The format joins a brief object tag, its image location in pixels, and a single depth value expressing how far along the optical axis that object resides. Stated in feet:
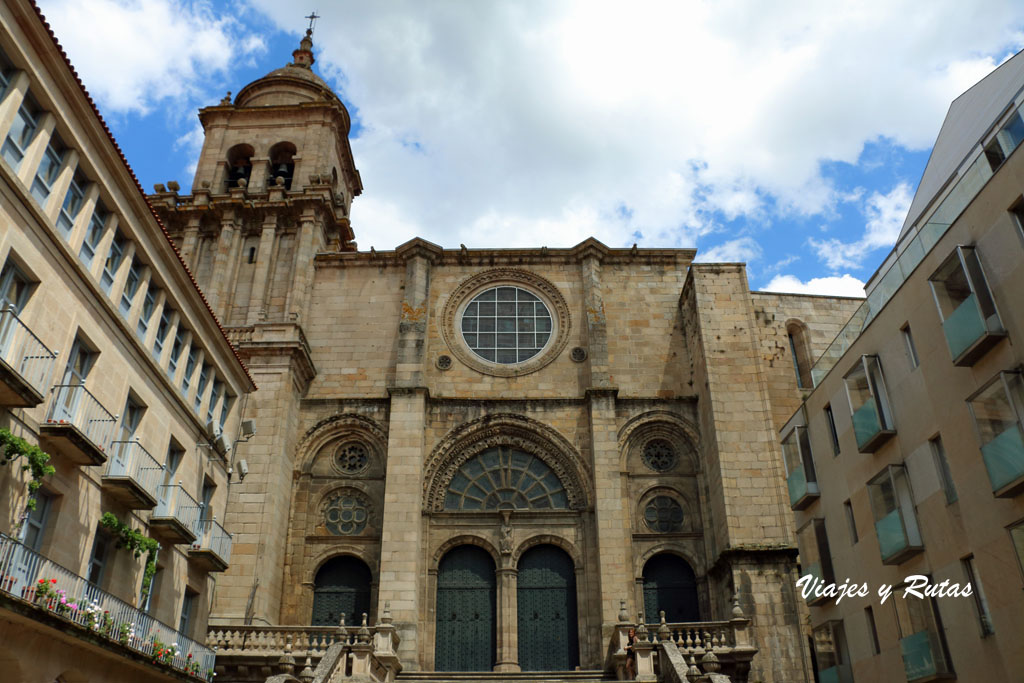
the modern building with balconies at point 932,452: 38.60
